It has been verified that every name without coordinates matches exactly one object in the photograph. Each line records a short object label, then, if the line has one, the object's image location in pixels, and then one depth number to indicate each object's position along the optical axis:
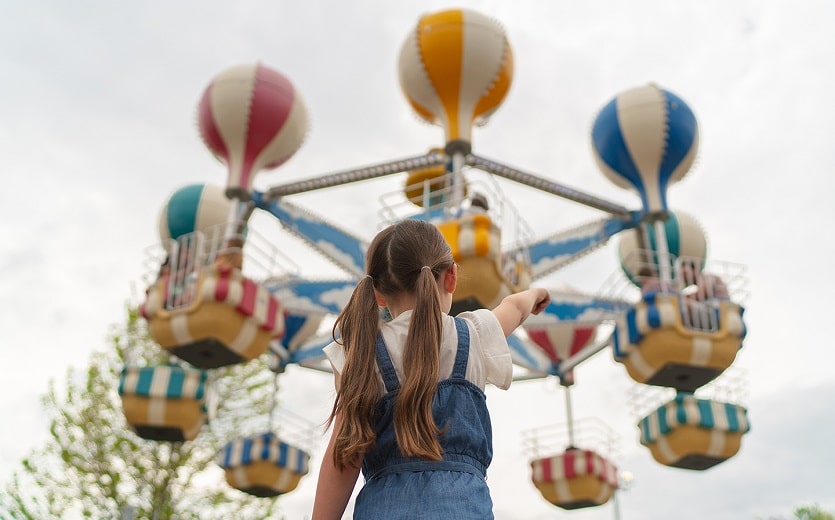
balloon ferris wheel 7.20
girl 1.77
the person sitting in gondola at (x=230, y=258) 7.33
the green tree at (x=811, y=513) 39.72
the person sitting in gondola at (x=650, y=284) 8.00
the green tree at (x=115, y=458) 13.30
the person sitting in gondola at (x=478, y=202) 7.34
